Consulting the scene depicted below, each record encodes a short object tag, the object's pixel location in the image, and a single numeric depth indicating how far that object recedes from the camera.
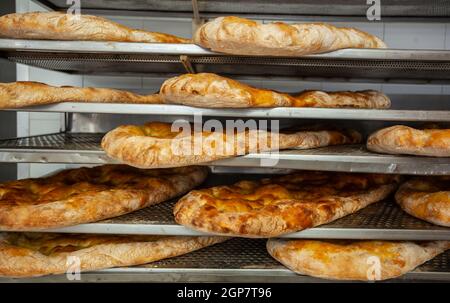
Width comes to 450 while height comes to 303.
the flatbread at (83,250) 1.57
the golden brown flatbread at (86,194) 1.56
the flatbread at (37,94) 1.61
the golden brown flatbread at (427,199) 1.63
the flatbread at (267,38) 1.52
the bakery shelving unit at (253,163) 1.58
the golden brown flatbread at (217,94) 1.54
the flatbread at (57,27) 1.57
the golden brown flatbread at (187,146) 1.54
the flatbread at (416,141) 1.57
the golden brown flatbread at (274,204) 1.54
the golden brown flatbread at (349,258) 1.57
